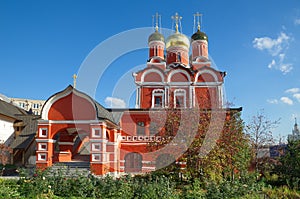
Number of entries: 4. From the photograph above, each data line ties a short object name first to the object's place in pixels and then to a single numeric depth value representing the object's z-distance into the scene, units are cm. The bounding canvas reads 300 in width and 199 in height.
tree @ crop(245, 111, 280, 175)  1410
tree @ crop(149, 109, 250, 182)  1018
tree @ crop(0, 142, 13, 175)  1689
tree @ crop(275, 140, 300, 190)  1270
